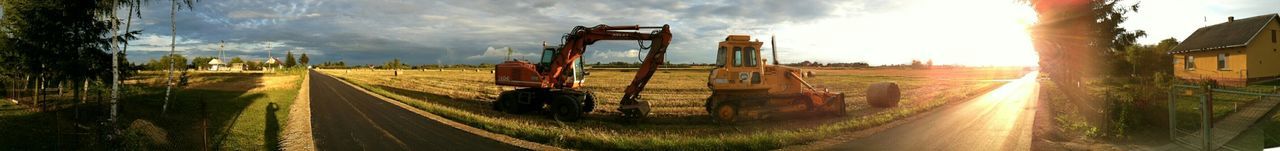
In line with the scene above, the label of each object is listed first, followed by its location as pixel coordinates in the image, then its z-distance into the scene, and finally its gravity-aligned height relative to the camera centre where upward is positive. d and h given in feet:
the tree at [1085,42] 67.97 +3.78
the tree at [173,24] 59.88 +5.24
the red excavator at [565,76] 57.41 +0.06
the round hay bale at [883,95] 70.85 -2.22
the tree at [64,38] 58.75 +3.89
